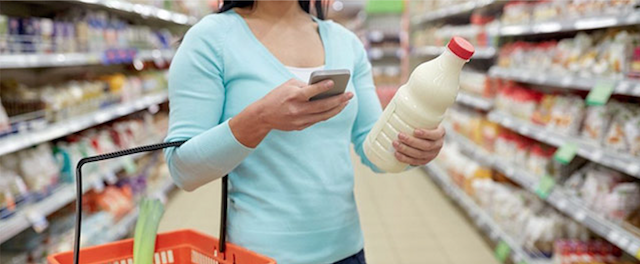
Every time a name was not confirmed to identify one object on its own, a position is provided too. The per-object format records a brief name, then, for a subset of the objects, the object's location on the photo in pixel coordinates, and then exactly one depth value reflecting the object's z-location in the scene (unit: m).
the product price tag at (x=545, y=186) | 2.98
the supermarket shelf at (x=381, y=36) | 9.20
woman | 1.06
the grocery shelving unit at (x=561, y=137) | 2.29
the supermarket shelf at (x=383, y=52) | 9.16
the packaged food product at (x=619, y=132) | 2.45
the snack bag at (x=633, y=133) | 2.35
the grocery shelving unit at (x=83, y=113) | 2.41
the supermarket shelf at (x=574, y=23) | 2.28
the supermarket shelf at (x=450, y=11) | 4.47
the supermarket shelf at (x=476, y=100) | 4.31
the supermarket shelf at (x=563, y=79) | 2.29
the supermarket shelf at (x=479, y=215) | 3.13
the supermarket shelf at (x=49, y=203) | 2.25
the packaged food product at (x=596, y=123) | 2.62
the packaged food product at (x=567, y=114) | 2.88
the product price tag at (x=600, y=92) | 2.37
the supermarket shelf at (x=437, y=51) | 4.32
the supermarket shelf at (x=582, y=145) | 2.29
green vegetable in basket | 1.00
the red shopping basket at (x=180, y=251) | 0.98
